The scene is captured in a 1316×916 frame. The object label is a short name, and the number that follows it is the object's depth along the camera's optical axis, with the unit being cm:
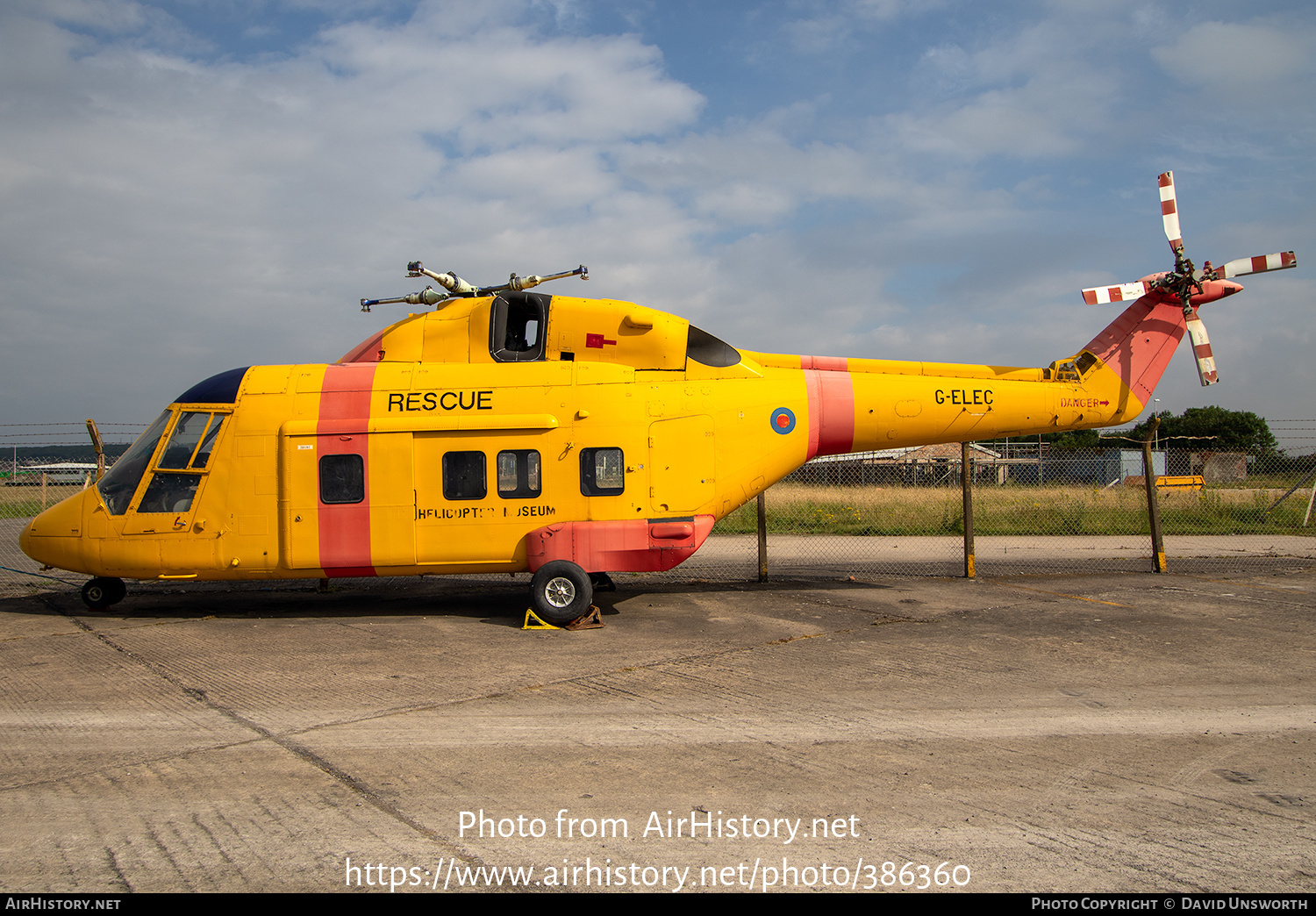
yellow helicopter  884
